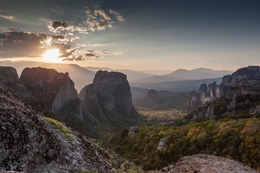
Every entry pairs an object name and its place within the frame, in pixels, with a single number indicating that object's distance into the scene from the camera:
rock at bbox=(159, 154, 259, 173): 13.95
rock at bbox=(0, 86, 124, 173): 8.83
